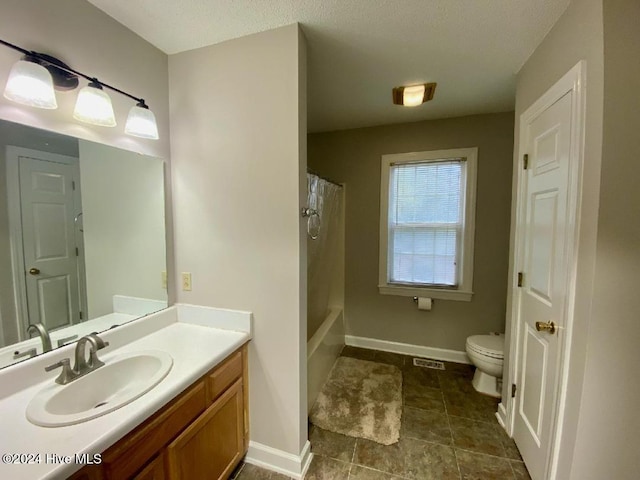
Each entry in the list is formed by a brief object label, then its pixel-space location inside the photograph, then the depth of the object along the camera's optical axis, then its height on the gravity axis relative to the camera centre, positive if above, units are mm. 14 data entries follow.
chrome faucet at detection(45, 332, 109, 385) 1052 -581
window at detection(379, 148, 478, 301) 2590 +31
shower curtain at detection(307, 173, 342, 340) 2191 -198
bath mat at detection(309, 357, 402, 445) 1816 -1382
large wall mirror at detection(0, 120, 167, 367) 1042 -78
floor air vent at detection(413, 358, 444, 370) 2627 -1376
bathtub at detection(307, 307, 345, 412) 2027 -1104
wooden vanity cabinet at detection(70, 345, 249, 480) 866 -856
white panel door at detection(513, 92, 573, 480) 1251 -263
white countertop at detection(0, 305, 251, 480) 743 -628
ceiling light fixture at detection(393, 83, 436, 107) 2006 +1035
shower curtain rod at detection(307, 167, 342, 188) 2026 +409
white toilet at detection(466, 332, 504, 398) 2080 -1061
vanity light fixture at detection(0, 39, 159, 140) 971 +534
